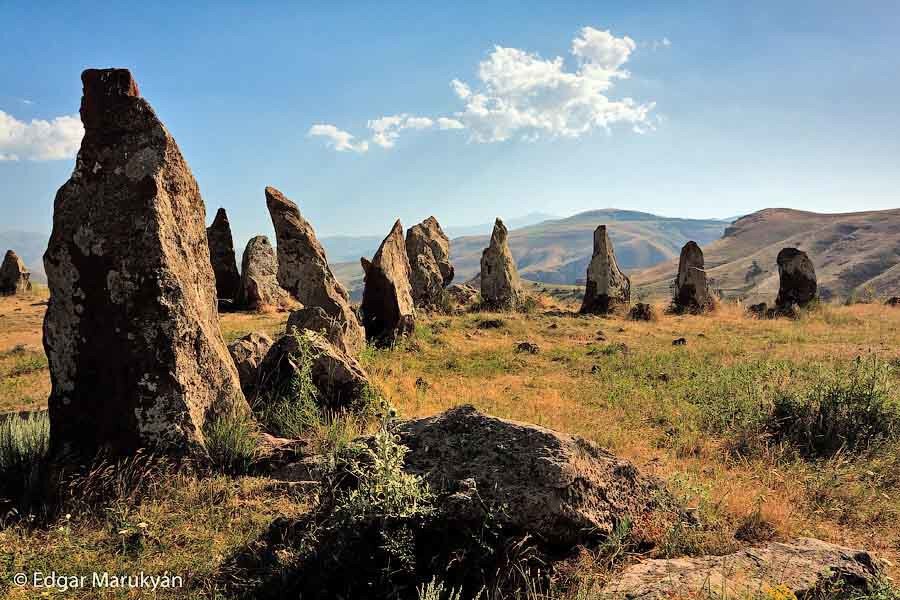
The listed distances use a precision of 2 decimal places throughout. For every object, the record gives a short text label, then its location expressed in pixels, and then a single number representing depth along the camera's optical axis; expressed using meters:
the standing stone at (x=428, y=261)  23.45
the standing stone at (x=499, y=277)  23.70
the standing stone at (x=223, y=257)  22.33
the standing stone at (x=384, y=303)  15.35
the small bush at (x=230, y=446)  5.89
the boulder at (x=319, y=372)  8.09
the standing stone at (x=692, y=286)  23.67
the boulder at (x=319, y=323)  10.51
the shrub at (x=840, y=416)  7.60
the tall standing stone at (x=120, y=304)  5.73
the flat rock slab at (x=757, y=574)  3.52
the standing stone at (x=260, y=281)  21.27
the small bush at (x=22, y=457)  5.18
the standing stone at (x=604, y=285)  23.31
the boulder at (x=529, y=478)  4.13
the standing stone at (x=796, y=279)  22.53
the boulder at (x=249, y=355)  8.39
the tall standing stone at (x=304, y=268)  13.55
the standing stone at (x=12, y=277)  25.38
